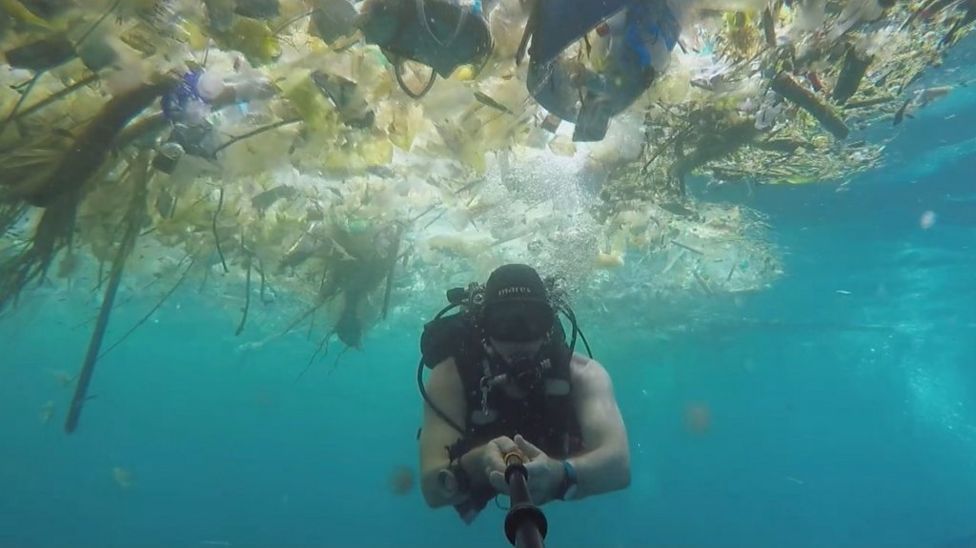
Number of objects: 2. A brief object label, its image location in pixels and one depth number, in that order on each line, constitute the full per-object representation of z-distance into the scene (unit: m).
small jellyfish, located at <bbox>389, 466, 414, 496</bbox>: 13.15
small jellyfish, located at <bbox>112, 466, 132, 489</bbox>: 19.28
